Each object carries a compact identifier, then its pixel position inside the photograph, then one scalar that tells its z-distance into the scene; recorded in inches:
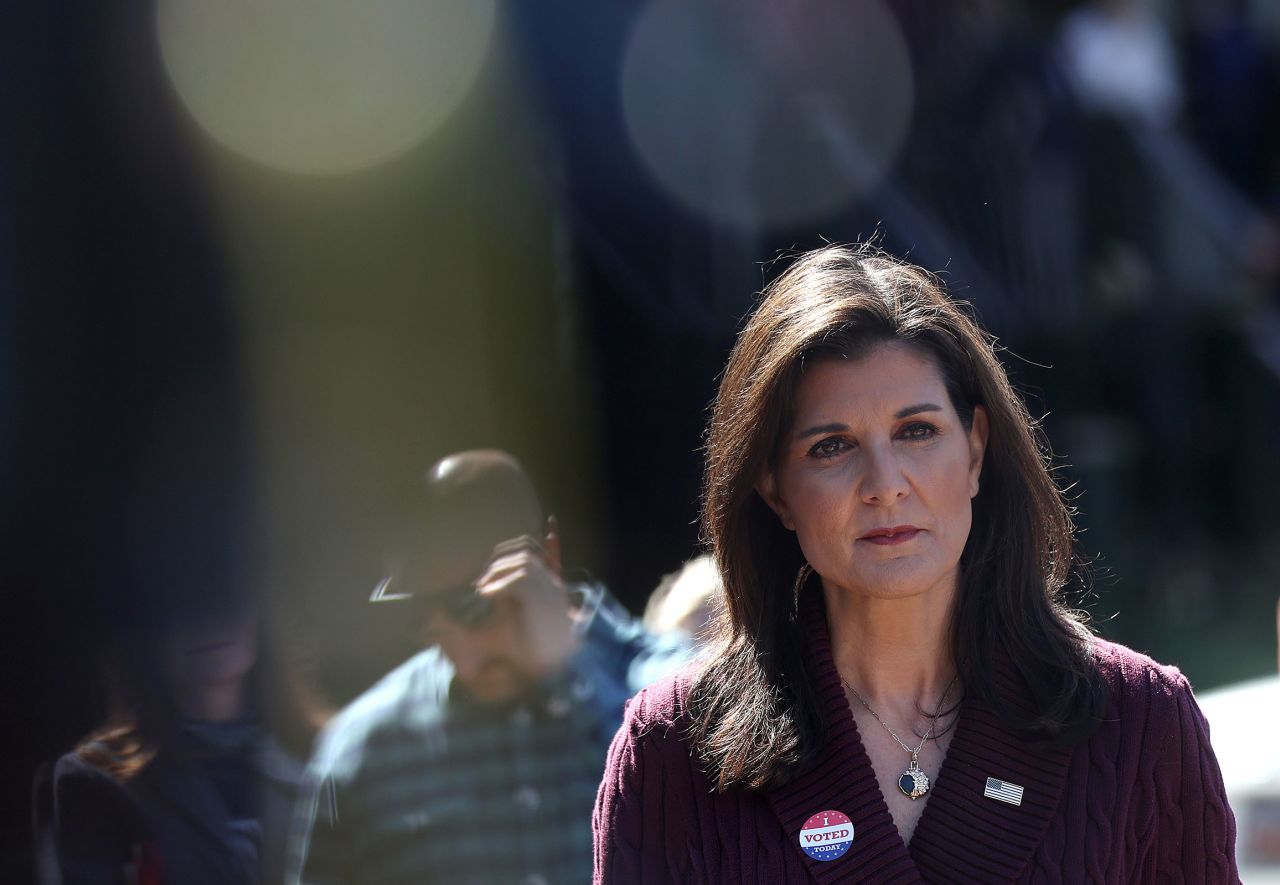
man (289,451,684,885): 251.4
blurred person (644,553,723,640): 282.8
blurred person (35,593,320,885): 251.1
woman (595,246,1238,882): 168.7
